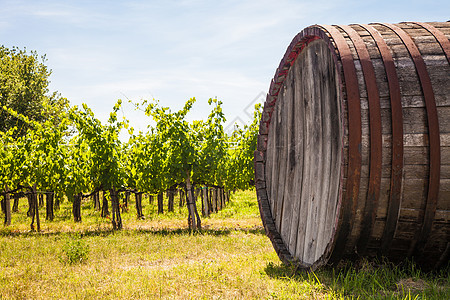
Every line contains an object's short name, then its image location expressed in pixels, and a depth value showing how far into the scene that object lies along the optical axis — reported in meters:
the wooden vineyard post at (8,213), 16.73
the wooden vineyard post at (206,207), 22.07
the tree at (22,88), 24.91
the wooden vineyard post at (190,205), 14.24
